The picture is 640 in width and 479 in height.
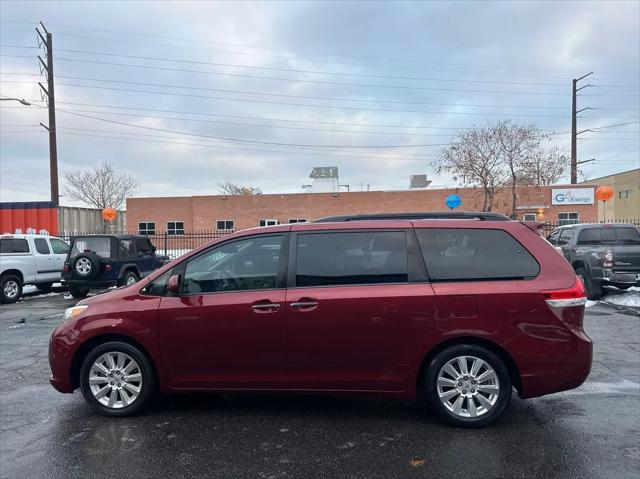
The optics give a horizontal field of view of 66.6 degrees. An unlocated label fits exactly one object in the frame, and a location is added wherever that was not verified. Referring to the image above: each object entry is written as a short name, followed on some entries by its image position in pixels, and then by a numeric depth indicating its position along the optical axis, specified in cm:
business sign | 3562
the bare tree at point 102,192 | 5378
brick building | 3572
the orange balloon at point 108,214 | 2345
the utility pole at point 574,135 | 3269
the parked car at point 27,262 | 1295
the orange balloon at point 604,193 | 2094
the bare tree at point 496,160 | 2820
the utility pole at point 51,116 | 2217
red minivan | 416
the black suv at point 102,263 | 1255
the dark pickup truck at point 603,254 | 1155
